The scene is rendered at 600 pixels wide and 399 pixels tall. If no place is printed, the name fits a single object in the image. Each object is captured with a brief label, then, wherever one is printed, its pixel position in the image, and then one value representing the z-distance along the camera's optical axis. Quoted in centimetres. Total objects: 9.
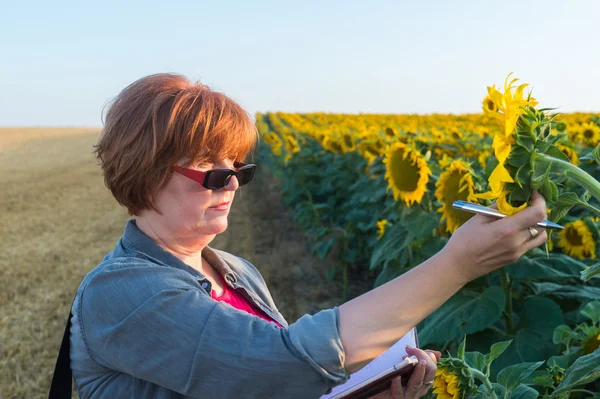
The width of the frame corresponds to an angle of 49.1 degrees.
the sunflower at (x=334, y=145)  657
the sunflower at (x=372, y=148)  507
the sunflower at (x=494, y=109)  103
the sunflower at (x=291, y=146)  780
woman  105
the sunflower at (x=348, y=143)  641
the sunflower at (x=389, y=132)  570
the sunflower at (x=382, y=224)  407
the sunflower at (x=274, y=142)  948
